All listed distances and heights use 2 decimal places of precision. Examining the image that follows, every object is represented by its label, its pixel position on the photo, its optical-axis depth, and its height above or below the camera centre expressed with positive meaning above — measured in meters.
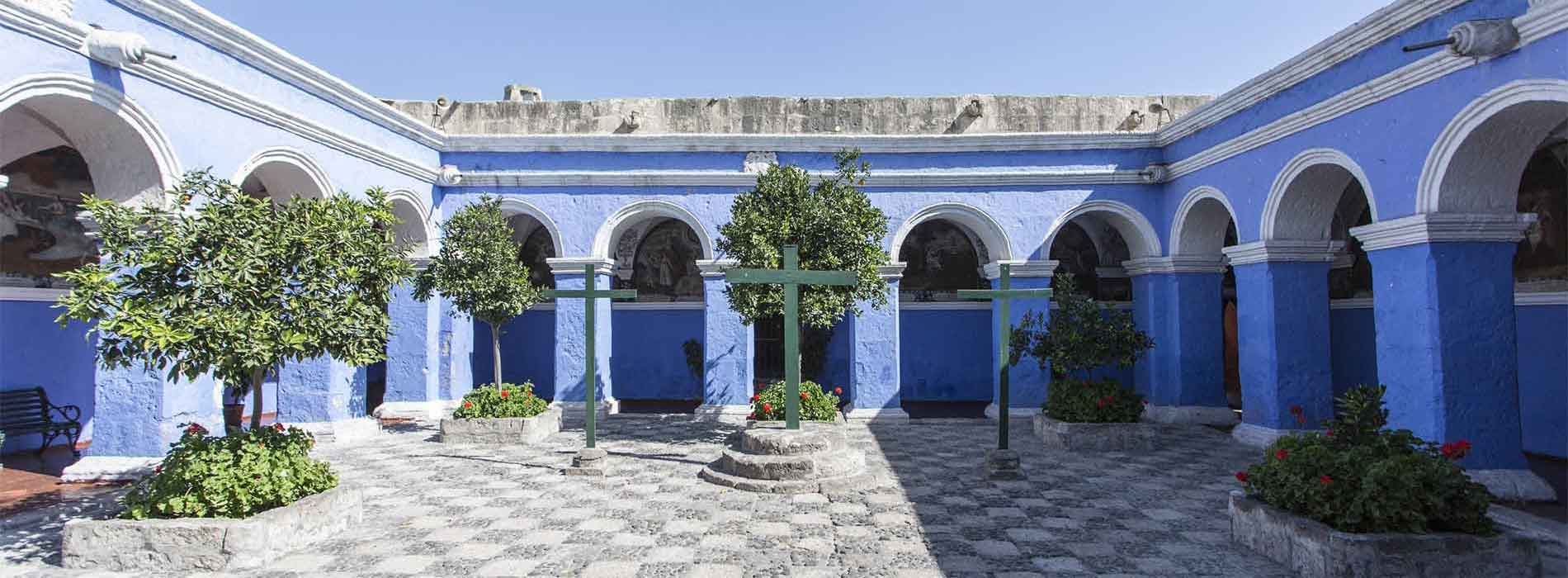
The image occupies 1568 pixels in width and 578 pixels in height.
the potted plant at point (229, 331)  5.04 +0.03
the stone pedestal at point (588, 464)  8.07 -1.54
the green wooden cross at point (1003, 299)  8.11 +0.26
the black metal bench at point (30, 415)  8.98 -1.00
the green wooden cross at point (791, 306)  7.61 +0.21
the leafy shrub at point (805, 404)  9.81 -1.12
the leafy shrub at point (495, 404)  10.29 -1.08
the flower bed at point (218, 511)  5.02 -1.32
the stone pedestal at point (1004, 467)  7.79 -1.60
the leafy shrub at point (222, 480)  5.22 -1.09
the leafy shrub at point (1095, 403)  9.61 -1.14
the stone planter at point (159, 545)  5.02 -1.47
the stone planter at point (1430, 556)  4.46 -1.52
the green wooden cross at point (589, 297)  8.70 +0.39
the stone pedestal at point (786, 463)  7.41 -1.48
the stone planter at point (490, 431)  10.03 -1.42
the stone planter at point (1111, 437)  9.43 -1.56
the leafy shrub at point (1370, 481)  4.64 -1.13
